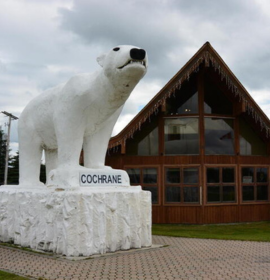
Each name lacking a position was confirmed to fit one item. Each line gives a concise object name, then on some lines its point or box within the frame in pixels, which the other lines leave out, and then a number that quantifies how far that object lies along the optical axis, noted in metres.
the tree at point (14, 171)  39.00
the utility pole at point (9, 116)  28.95
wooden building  14.54
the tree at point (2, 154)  40.53
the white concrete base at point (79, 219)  7.03
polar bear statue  6.94
